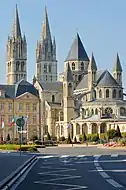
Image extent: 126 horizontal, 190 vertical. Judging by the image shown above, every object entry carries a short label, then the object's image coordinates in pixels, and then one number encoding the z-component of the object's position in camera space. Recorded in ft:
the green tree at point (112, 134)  297.98
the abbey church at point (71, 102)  378.73
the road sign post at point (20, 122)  114.85
